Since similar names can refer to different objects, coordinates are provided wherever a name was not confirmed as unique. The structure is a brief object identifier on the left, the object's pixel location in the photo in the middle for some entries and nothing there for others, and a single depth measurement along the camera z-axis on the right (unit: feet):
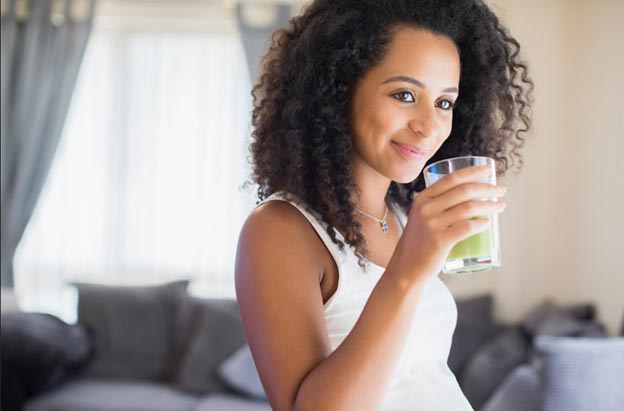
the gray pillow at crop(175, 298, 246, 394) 14.06
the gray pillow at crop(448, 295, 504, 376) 14.17
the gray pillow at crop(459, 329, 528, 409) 12.80
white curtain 16.93
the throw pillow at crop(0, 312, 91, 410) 13.26
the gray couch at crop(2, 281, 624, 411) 13.11
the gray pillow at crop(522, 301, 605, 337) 12.59
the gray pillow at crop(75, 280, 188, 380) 14.75
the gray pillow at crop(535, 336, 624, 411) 9.40
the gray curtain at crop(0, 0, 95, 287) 16.75
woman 3.44
